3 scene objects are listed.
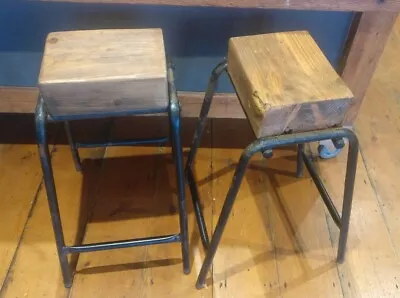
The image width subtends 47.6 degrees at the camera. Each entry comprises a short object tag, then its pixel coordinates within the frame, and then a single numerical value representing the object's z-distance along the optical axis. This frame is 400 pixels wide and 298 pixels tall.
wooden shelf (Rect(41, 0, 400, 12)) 1.00
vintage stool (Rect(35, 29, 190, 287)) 0.79
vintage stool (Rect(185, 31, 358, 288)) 0.79
